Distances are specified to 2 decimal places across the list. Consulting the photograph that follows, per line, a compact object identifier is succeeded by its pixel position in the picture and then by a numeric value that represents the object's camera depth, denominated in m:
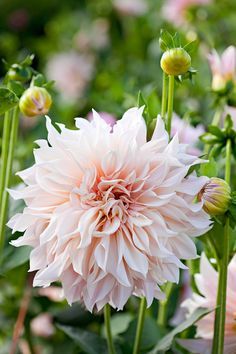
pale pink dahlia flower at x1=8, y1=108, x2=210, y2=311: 1.04
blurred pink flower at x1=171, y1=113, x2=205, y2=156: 1.49
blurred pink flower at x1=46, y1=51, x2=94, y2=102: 3.03
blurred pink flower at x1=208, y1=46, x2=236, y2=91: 1.44
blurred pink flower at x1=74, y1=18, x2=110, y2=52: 3.09
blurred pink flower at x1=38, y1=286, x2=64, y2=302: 1.82
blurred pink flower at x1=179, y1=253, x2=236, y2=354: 1.19
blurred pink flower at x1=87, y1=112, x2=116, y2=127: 1.74
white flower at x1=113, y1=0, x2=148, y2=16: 3.06
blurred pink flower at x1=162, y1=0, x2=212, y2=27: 2.54
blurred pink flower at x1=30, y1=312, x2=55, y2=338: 1.70
